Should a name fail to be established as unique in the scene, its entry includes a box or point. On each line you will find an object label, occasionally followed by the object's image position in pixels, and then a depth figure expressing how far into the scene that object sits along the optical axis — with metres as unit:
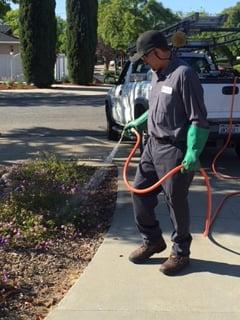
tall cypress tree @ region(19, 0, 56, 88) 24.81
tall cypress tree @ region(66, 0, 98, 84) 26.65
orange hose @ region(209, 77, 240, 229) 6.68
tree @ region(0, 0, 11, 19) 11.69
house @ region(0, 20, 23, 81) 30.62
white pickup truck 6.73
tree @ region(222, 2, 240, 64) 11.09
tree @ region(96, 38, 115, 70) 49.29
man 3.47
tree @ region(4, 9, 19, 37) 51.40
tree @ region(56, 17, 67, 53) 49.20
